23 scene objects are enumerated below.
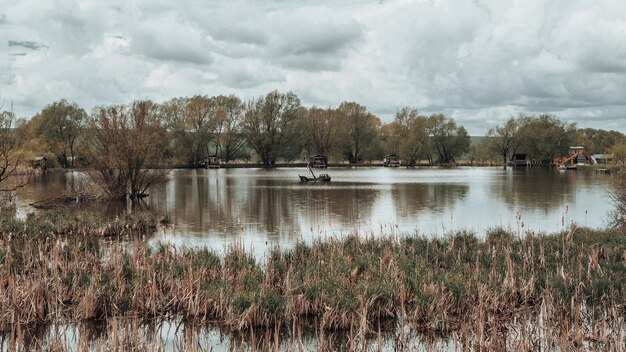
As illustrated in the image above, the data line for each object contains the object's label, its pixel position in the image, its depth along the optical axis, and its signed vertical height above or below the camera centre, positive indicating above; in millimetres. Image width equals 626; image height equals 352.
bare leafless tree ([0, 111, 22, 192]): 25875 +1606
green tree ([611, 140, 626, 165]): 84562 +397
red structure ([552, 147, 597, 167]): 137638 -596
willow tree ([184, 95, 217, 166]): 120688 +8737
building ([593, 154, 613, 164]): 144562 -871
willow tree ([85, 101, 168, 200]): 40000 +1257
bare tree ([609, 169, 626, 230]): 22484 -1810
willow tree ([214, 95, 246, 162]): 126712 +9138
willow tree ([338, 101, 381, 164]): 139375 +8842
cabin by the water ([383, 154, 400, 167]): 144625 -437
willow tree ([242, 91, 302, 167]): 124625 +8917
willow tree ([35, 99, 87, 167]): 118938 +9054
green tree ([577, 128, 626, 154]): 172838 +5269
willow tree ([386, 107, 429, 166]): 145125 +6567
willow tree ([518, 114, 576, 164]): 138750 +4897
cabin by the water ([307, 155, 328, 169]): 125500 -44
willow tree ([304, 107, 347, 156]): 136125 +7575
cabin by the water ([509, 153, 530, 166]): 136625 -862
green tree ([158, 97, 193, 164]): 119231 +9337
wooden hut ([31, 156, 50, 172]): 96888 +710
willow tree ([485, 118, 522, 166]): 148625 +5239
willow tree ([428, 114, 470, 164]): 151750 +6517
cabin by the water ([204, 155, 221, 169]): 121312 +255
